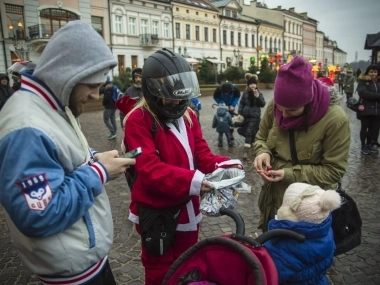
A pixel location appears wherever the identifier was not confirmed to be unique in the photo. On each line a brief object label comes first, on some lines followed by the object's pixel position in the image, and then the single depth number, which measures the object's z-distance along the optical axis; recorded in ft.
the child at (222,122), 28.45
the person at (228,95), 29.45
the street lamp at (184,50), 127.36
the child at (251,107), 26.08
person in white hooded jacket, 4.07
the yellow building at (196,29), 128.98
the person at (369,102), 23.02
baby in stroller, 5.48
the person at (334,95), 7.53
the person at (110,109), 33.55
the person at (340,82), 84.31
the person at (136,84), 25.32
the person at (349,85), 51.49
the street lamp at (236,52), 162.10
